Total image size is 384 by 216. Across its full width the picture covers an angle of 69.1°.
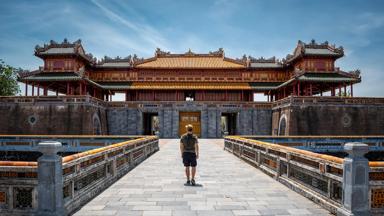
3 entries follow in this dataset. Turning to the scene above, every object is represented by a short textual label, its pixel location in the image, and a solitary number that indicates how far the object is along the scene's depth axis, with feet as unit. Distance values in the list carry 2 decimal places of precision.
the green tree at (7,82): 160.86
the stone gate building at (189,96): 90.27
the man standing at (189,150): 27.27
